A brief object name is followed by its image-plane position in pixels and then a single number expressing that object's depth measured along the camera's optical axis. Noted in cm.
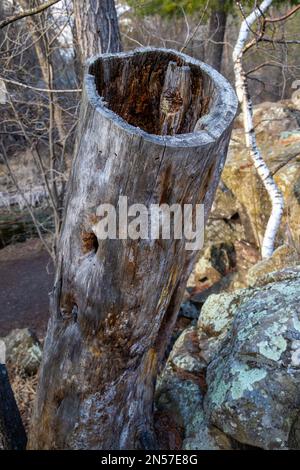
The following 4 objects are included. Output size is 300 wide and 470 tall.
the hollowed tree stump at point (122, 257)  144
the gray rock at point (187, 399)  217
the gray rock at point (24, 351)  455
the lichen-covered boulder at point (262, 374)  198
